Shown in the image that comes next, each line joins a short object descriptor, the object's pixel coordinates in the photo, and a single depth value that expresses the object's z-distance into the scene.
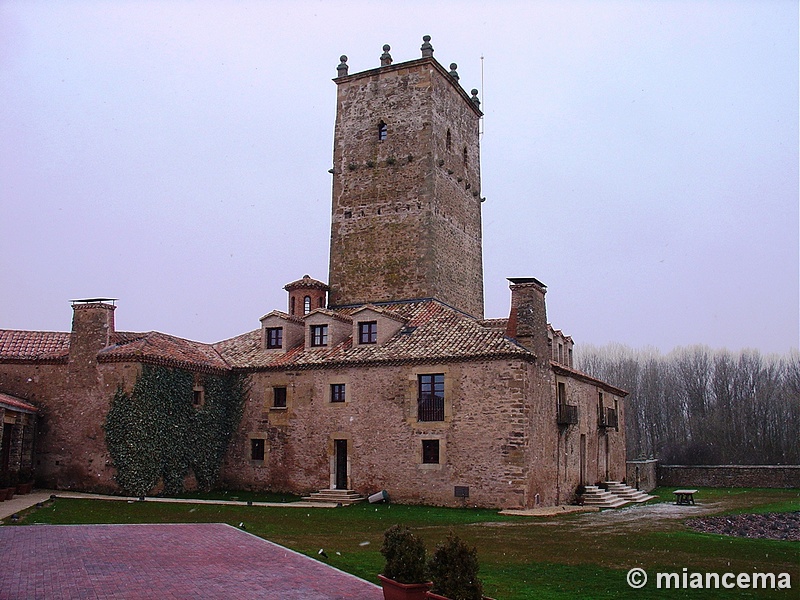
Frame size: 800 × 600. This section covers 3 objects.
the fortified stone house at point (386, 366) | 25.22
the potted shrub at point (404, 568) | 9.31
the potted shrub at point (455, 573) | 8.84
